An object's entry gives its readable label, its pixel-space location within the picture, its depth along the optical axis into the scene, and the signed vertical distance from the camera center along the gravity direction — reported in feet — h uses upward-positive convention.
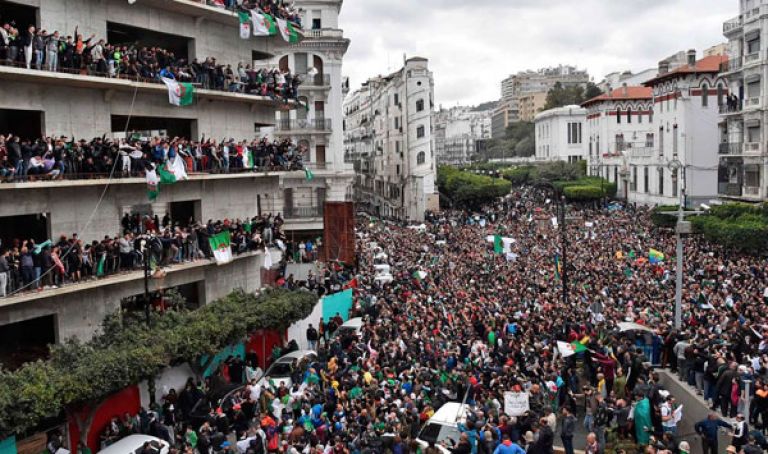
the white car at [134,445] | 60.90 -20.23
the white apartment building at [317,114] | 171.01 +13.31
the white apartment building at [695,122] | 221.66 +11.68
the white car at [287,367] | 80.69 -19.85
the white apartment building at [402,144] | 278.46 +11.17
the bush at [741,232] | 132.98 -11.74
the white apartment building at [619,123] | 306.76 +17.05
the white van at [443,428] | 60.03 -19.32
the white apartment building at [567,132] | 379.76 +17.10
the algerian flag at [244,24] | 91.50 +17.47
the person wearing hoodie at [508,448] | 52.42 -18.15
